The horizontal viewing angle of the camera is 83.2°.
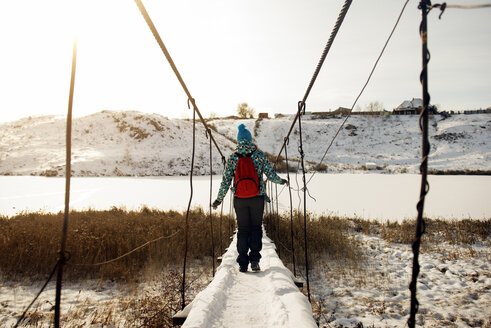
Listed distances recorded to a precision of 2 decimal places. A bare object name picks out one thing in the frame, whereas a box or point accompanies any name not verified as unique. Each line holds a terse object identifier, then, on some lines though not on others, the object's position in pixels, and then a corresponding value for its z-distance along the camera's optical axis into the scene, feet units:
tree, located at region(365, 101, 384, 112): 179.32
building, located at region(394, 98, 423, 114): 169.19
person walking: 9.38
